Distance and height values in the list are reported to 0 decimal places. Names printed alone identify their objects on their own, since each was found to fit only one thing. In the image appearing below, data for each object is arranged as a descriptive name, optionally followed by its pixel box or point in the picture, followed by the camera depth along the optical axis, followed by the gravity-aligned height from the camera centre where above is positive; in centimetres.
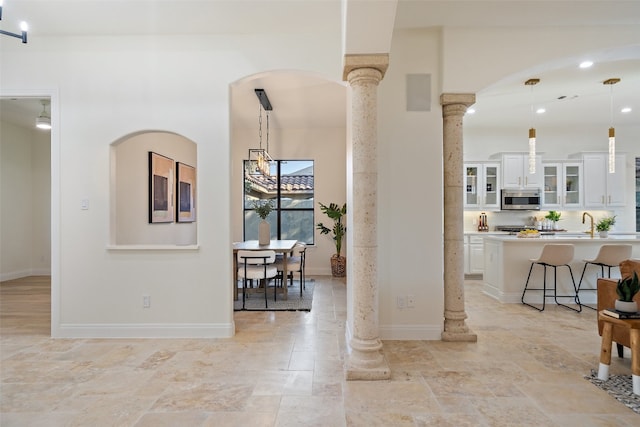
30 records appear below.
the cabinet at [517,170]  689 +81
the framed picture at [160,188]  560 +38
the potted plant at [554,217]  696 -15
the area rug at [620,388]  227 -130
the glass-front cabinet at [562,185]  693 +51
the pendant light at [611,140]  465 +96
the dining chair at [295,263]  523 -84
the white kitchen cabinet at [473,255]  661 -89
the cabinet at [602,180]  687 +61
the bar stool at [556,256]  445 -62
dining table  470 -55
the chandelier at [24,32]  225 +123
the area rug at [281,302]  451 -131
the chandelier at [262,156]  501 +91
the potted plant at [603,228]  513 -28
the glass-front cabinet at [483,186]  698 +49
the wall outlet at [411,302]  346 -94
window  733 +17
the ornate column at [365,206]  271 +3
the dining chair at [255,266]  440 -80
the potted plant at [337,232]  671 -45
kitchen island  486 -85
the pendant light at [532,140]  461 +96
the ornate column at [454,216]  341 -6
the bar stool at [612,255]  449 -61
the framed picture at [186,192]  670 +38
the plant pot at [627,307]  243 -70
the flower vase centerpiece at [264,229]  523 -30
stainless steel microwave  693 +20
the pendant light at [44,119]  512 +138
